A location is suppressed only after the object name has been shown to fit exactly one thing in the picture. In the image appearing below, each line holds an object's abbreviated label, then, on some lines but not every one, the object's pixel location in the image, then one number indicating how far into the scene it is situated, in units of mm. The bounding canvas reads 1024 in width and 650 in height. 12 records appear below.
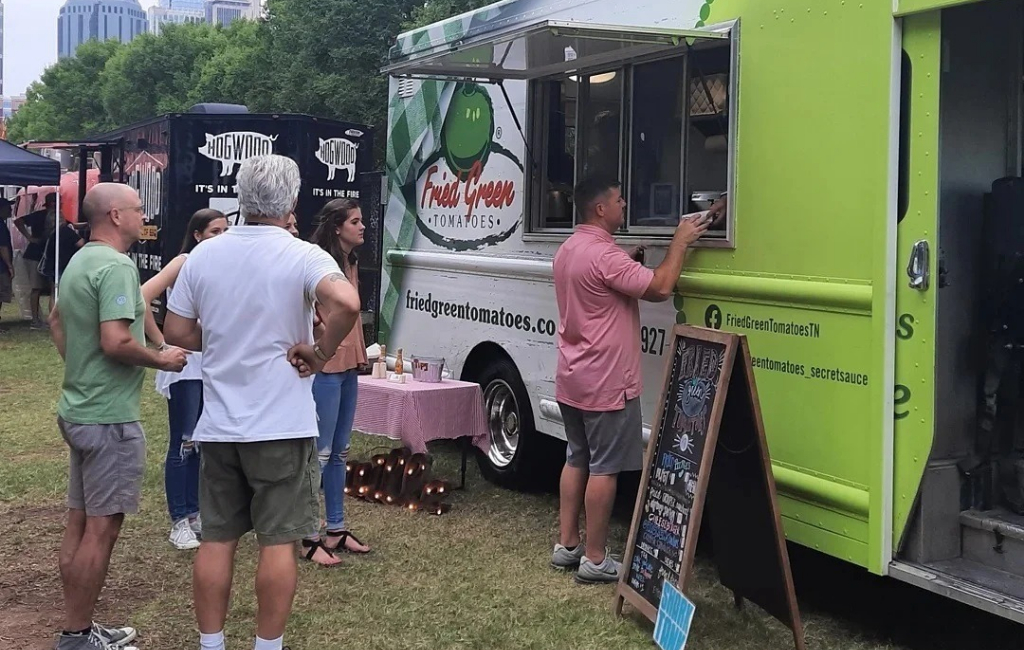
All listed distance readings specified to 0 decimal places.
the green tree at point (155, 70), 37375
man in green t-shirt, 3838
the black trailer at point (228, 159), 11312
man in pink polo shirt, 4734
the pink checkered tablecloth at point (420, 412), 6188
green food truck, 3818
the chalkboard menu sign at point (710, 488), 4090
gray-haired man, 3521
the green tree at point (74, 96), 44250
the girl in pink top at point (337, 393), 5098
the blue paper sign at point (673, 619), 3979
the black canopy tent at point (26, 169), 13414
